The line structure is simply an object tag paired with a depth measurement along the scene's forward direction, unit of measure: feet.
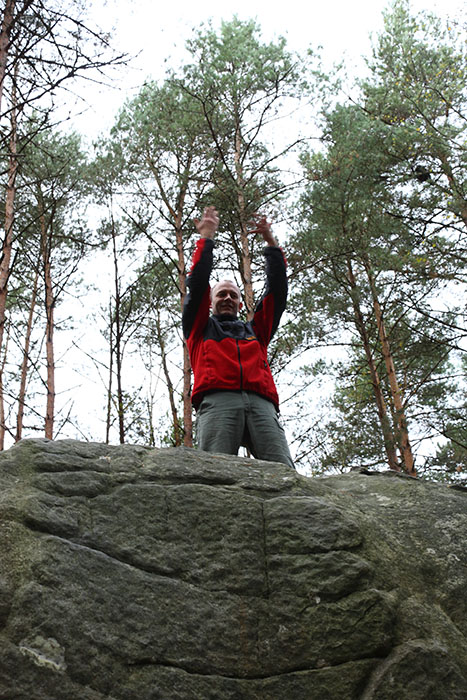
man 11.78
